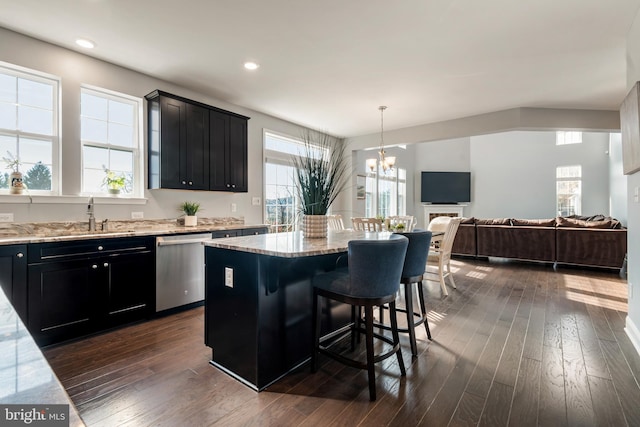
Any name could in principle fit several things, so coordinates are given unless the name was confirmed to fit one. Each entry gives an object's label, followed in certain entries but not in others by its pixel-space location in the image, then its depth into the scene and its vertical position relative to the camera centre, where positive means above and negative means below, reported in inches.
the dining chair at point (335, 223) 203.0 -7.8
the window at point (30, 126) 110.5 +32.5
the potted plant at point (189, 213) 153.3 -0.8
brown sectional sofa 203.8 -21.1
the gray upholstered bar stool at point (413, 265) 92.3 -16.9
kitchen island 77.5 -25.3
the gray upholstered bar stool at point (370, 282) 72.6 -17.8
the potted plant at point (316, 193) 94.7 +5.8
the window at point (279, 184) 208.2 +19.8
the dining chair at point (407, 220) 205.0 -6.0
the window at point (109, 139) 128.1 +32.2
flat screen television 401.1 +32.7
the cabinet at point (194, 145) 138.9 +33.3
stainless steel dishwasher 126.0 -25.6
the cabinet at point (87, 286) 97.6 -26.7
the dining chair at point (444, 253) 160.7 -22.8
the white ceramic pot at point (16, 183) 107.7 +10.2
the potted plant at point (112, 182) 131.3 +12.9
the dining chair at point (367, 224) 174.9 -7.3
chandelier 194.9 +33.6
